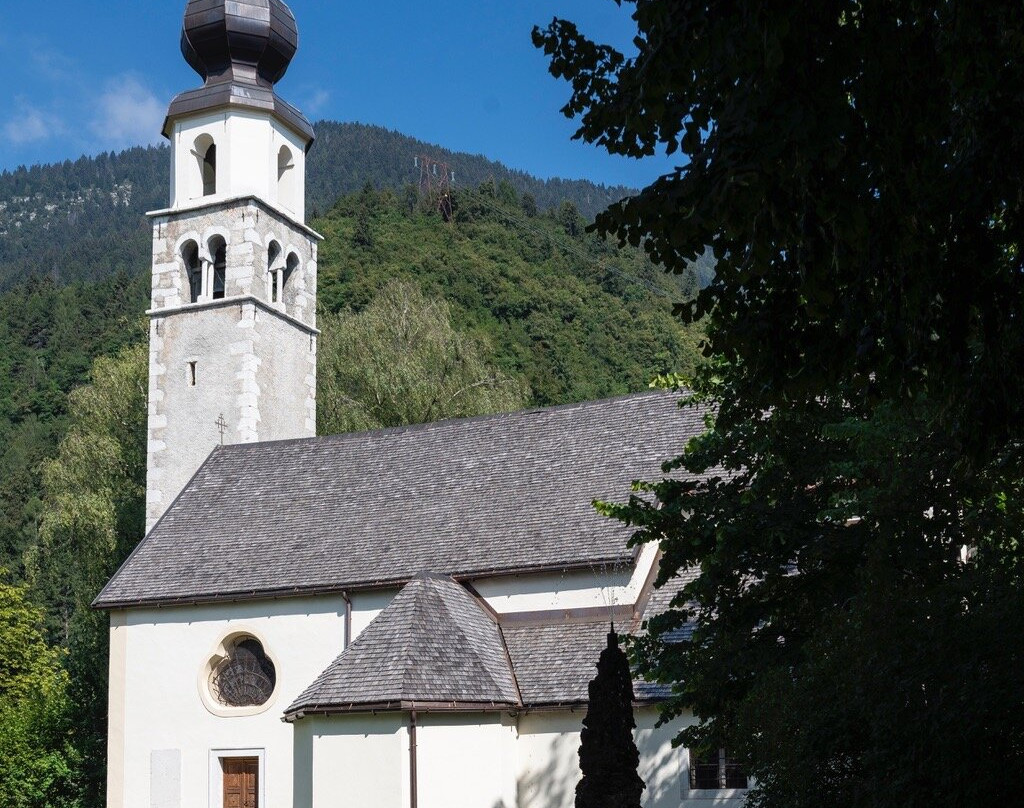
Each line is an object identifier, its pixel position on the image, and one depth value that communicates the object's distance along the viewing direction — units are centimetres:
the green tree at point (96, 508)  3091
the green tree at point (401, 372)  3644
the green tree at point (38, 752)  2908
